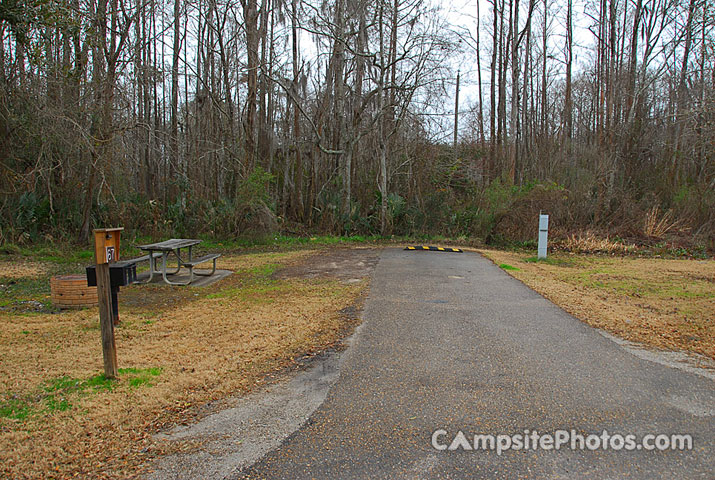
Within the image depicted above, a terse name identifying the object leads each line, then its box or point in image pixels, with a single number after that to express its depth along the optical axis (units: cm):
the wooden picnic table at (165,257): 871
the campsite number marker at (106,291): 394
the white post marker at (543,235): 1316
